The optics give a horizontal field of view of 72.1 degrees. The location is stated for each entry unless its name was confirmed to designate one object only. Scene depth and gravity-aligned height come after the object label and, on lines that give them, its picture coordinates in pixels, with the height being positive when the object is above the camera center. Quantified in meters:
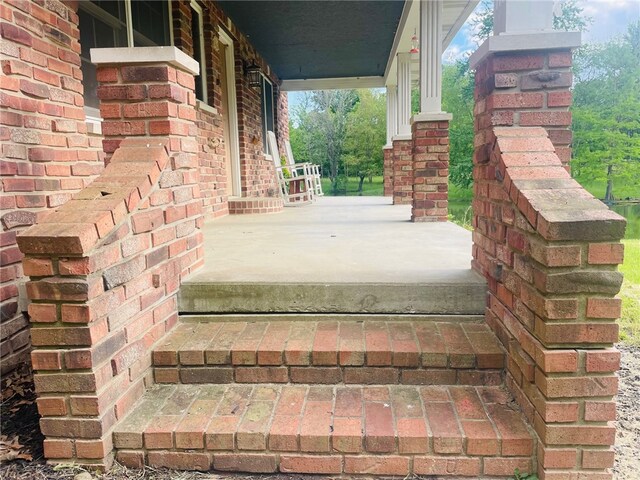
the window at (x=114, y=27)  3.19 +1.30
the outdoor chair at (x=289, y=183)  7.19 -0.04
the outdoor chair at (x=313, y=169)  8.74 +0.23
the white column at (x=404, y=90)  7.47 +1.52
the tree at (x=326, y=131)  24.88 +2.76
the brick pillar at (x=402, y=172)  6.49 +0.09
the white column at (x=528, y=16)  1.76 +0.64
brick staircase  1.42 -0.81
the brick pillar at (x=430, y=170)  4.32 +0.07
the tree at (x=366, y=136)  23.89 +2.35
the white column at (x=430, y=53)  4.57 +1.31
